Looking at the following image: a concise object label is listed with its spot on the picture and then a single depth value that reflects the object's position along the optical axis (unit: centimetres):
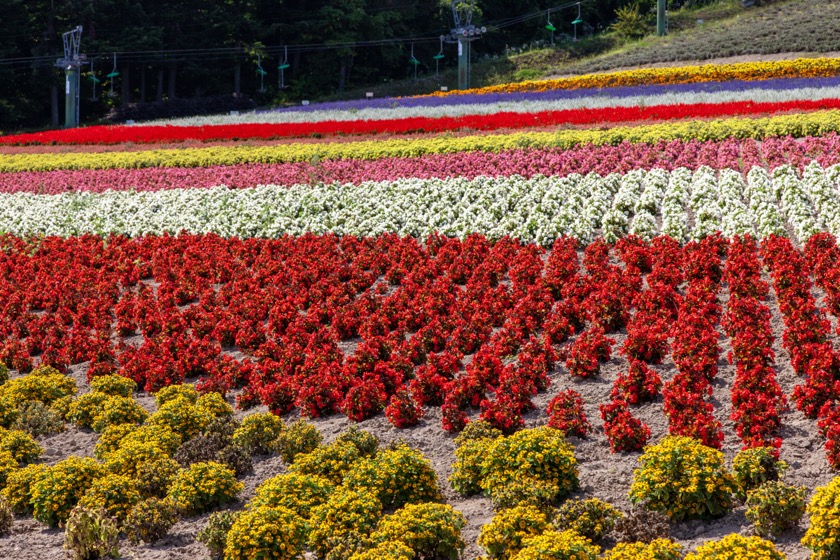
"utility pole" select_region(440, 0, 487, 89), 5097
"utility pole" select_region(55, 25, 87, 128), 4888
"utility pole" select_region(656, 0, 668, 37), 6100
